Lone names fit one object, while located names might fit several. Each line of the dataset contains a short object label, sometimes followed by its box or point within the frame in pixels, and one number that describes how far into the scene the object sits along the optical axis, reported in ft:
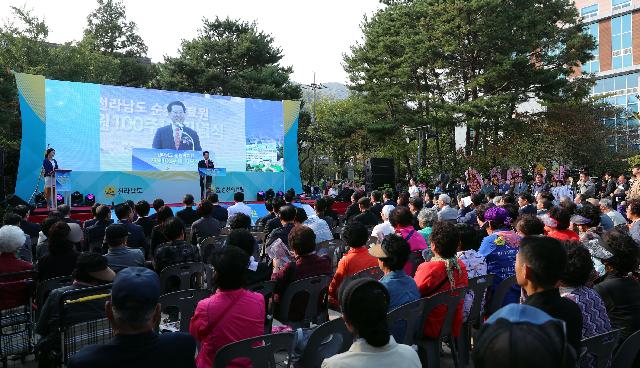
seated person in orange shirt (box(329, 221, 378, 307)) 12.87
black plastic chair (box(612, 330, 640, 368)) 7.85
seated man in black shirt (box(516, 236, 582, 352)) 6.89
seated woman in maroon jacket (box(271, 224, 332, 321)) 12.34
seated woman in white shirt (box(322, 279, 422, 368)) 5.54
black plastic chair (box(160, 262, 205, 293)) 13.82
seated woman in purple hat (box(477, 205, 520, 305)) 13.47
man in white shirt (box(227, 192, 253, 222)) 24.09
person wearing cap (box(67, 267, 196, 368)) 5.75
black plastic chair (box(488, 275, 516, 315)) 12.79
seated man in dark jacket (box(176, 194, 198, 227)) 24.04
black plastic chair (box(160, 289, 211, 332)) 10.25
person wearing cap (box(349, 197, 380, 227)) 23.90
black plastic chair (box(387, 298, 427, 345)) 9.48
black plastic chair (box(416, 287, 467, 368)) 10.70
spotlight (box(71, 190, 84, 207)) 44.71
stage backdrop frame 42.34
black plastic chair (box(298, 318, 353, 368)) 8.19
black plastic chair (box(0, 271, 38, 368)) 12.21
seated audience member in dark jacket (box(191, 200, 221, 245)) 20.76
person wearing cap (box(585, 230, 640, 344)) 9.07
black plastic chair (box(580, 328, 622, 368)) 7.61
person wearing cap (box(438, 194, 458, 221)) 22.57
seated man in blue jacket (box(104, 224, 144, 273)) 13.23
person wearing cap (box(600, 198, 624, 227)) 21.14
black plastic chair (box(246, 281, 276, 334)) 11.64
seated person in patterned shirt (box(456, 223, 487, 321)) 12.23
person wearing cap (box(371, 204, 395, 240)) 18.60
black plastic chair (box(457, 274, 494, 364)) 12.00
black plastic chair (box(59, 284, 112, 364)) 9.50
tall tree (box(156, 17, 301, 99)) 83.97
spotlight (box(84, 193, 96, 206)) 45.29
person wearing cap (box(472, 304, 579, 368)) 3.65
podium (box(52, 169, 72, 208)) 36.52
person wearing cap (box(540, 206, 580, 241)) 15.77
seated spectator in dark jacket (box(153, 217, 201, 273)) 14.85
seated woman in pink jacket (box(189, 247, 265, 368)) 8.45
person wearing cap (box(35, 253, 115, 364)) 9.71
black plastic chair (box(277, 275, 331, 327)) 12.12
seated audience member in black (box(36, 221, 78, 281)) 13.17
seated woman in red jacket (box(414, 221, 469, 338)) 11.21
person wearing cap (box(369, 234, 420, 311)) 10.17
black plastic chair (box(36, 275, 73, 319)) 12.01
